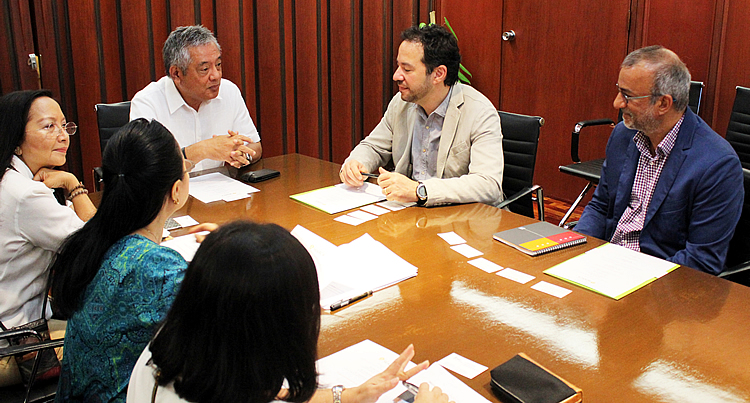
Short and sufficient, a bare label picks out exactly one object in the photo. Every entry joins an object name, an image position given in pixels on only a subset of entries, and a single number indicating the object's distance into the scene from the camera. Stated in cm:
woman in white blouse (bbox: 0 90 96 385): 185
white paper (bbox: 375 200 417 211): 248
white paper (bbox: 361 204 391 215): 244
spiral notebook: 202
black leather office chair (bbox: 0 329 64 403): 155
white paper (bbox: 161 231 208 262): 199
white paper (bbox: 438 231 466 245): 211
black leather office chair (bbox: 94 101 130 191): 326
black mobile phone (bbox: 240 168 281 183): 287
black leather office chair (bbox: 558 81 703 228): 376
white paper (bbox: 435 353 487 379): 136
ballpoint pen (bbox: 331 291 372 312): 167
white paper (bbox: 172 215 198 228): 227
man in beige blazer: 260
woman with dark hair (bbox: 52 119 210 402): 133
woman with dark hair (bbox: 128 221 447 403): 96
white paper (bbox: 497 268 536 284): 181
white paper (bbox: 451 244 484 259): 200
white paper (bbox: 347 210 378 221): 237
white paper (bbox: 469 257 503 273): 189
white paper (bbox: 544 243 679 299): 175
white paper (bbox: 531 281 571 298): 172
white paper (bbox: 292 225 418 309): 177
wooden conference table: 133
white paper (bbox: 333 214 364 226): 233
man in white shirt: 288
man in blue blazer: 216
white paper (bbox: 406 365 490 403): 127
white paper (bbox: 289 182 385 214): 250
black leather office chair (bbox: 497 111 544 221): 299
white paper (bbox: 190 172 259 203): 261
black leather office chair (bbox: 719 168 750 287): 216
